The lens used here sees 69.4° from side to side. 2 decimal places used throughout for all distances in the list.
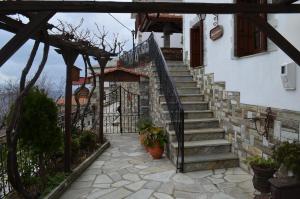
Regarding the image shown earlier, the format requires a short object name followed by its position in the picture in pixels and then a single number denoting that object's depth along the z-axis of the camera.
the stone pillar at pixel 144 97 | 7.07
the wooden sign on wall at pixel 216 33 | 4.56
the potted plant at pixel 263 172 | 2.82
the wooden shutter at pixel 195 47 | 6.31
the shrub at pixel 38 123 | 2.92
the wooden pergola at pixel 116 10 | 1.93
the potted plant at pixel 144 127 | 4.85
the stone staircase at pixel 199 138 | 4.02
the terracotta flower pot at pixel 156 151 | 4.57
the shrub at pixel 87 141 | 4.66
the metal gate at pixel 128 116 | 8.00
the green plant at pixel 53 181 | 3.03
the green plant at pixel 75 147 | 4.17
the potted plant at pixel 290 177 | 2.39
